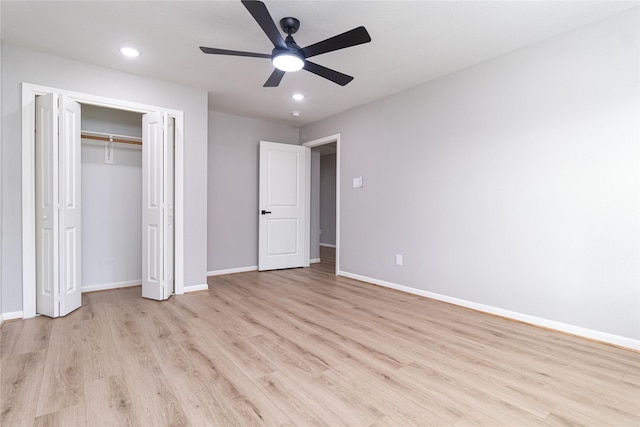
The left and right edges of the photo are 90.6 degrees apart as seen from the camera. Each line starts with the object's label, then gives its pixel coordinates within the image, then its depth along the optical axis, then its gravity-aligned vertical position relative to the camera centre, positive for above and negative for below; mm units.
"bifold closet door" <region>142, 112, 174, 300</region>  3564 +52
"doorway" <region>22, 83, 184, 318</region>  2994 +149
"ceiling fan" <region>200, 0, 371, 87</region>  1997 +1173
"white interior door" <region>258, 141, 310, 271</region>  5246 +43
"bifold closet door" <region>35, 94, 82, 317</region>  2965 +29
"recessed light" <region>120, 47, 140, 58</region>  2984 +1506
